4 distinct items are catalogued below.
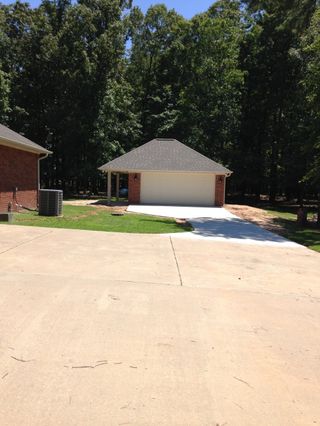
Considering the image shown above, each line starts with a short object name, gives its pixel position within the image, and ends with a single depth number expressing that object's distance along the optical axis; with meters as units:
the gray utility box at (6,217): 13.42
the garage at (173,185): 27.48
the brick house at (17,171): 16.15
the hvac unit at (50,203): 16.78
